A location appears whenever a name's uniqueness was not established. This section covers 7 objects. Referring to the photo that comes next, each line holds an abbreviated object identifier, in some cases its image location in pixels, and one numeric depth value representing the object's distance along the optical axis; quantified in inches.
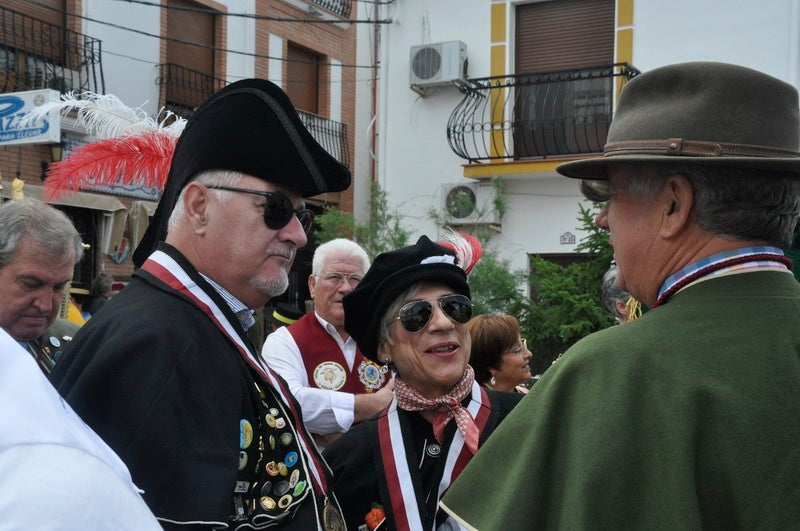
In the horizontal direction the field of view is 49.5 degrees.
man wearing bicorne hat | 73.4
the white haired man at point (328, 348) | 166.4
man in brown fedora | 54.5
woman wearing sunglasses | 105.0
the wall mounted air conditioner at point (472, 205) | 502.3
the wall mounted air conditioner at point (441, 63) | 495.5
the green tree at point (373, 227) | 502.9
